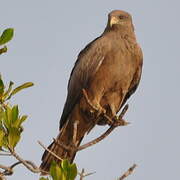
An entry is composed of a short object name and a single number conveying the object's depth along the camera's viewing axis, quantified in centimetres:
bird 1474
